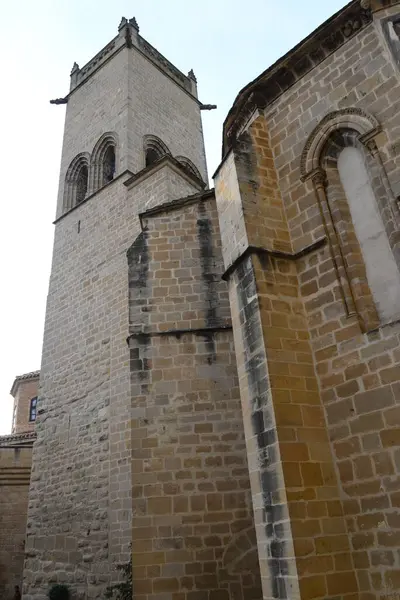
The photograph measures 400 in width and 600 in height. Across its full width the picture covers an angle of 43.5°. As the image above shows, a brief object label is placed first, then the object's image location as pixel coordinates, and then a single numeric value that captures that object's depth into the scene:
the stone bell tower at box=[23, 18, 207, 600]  9.00
